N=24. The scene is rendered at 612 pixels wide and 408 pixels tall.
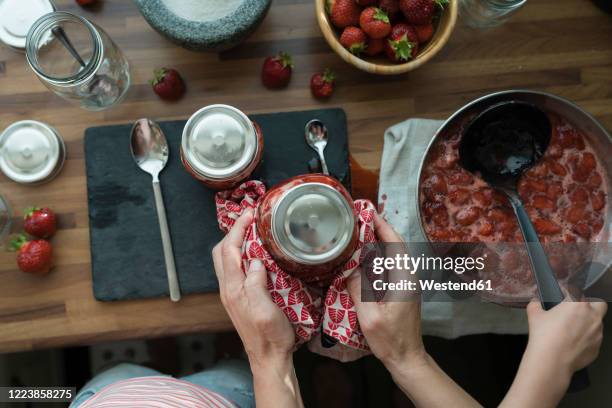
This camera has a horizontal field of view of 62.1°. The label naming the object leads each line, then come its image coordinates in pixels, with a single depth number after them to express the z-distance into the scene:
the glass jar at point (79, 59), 0.84
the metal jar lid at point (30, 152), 0.93
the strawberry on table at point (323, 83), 0.92
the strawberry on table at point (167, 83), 0.91
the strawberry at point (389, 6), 0.84
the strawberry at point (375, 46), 0.86
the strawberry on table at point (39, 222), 0.91
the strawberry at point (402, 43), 0.83
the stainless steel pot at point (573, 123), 0.82
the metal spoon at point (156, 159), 0.91
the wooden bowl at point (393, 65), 0.83
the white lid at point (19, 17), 0.94
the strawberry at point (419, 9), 0.82
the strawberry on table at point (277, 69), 0.91
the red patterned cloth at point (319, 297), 0.73
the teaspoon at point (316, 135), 0.93
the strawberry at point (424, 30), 0.85
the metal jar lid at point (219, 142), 0.81
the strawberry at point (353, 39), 0.84
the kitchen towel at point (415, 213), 0.93
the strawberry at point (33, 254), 0.90
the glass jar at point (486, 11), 0.86
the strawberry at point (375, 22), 0.82
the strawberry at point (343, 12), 0.84
